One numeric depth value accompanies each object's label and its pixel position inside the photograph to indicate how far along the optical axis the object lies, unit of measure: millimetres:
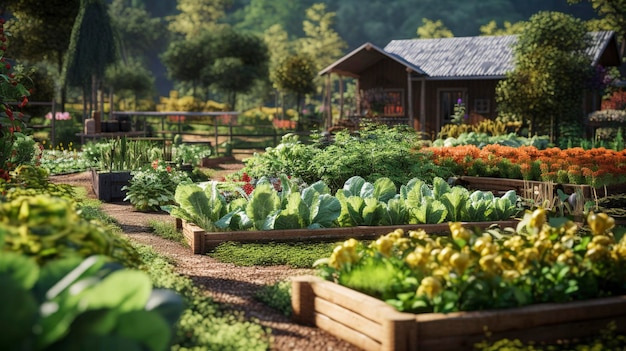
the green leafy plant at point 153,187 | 12041
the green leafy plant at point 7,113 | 7887
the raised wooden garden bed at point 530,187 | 11487
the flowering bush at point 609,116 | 24730
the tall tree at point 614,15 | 41312
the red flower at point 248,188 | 10023
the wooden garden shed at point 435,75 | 28672
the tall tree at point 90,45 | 29828
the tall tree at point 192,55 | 46812
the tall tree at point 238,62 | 43719
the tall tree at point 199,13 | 64812
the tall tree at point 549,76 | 23609
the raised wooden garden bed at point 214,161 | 20312
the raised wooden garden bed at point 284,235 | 8250
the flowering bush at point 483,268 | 4688
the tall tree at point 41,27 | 35562
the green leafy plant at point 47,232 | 3701
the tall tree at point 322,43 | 59344
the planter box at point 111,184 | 13312
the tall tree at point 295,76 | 37000
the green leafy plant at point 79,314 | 2641
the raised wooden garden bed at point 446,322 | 4488
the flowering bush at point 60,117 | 27650
